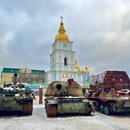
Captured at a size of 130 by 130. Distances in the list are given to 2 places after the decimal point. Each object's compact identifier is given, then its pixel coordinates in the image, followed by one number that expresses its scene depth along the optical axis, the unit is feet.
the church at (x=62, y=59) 129.12
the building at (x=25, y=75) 145.10
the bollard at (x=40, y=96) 44.06
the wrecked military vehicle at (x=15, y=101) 21.67
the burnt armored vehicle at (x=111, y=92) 22.79
